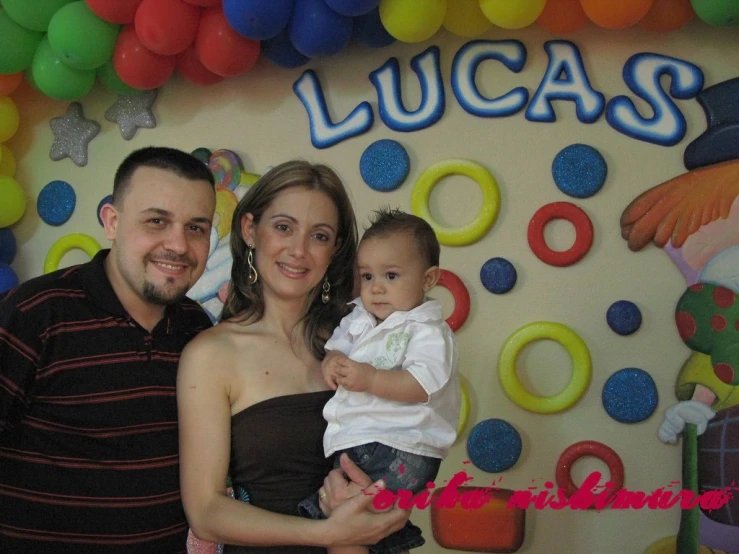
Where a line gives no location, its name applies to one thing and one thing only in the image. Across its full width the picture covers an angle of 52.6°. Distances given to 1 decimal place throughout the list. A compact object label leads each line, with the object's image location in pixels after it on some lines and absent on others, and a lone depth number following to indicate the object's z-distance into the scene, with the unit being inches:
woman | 62.1
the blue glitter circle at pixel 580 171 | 106.0
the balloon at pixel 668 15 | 98.3
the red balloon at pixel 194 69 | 116.6
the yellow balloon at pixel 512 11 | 97.0
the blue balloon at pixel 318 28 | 101.9
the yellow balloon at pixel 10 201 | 132.6
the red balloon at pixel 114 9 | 108.0
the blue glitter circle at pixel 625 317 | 103.1
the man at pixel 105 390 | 63.9
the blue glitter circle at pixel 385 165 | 114.3
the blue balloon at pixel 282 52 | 111.2
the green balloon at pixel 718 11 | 92.4
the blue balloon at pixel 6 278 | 129.0
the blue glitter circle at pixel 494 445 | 106.9
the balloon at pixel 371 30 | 107.0
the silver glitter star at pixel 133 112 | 132.3
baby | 61.3
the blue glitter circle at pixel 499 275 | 108.3
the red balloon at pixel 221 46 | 107.3
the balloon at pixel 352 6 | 97.9
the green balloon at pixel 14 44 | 115.2
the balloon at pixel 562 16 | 101.3
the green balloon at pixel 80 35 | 110.4
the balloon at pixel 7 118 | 130.2
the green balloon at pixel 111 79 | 121.0
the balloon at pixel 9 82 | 123.4
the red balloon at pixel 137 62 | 113.4
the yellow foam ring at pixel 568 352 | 104.7
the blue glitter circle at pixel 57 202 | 136.1
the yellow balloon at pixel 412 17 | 99.2
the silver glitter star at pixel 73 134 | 136.6
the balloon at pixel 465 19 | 104.0
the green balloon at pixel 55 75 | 117.5
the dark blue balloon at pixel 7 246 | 135.4
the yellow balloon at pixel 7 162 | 135.1
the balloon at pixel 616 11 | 95.0
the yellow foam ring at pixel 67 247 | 132.0
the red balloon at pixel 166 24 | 105.9
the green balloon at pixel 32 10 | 111.7
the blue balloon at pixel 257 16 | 99.5
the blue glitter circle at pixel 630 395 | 102.5
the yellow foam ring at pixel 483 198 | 109.7
